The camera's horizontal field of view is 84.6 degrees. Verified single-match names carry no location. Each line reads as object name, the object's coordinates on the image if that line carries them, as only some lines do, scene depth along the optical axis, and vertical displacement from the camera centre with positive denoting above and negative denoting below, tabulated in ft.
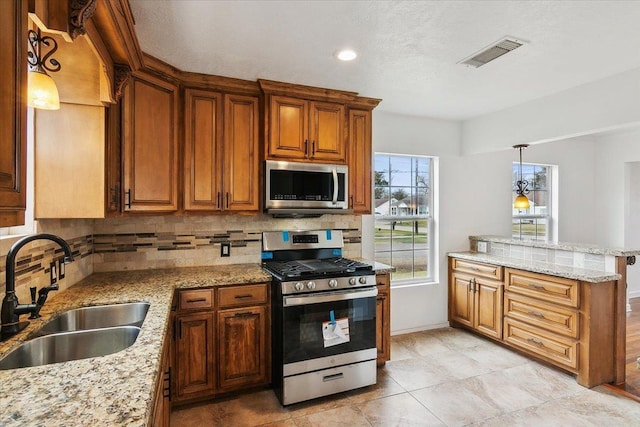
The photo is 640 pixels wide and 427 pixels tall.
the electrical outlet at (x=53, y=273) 6.36 -1.12
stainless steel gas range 8.23 -2.86
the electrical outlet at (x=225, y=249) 10.19 -1.07
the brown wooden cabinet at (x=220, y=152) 8.93 +1.58
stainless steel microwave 9.44 +0.67
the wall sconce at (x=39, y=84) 4.29 +1.59
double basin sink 4.51 -1.83
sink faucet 4.44 -1.18
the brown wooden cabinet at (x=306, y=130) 9.58 +2.32
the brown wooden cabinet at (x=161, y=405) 3.97 -2.65
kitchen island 9.24 -2.64
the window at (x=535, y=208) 15.57 +0.22
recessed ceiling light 7.56 +3.47
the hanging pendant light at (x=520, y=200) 13.28 +0.48
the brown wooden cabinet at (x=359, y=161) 10.64 +1.59
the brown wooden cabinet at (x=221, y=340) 8.06 -3.06
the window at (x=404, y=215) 12.88 -0.10
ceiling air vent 7.06 +3.44
